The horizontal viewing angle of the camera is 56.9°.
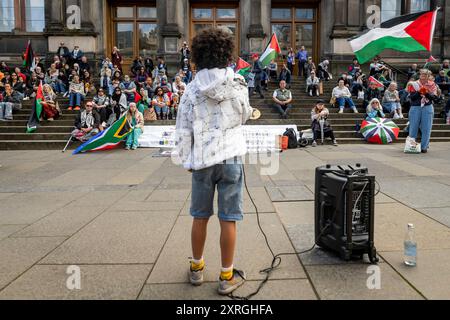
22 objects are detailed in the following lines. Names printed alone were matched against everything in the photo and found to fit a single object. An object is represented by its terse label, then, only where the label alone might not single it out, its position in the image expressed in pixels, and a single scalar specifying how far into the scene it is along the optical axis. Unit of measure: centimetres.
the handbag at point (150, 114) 1544
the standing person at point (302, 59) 2131
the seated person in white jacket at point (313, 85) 1867
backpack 1288
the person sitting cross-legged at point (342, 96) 1656
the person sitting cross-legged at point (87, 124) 1362
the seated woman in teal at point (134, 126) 1324
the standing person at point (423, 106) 1077
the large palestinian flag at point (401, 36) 929
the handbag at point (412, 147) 1116
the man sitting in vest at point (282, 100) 1609
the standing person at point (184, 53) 2019
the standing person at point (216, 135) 313
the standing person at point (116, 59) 2045
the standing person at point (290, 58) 2122
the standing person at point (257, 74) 1833
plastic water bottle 360
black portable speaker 360
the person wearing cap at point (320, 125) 1345
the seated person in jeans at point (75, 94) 1672
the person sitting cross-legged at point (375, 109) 1512
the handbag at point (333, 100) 1696
